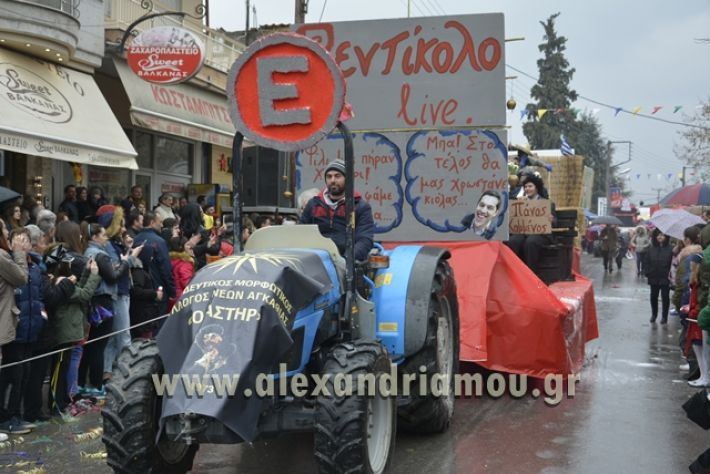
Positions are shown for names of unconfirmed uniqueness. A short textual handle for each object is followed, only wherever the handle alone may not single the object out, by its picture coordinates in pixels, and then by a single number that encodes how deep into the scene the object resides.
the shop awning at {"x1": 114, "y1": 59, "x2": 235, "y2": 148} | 14.31
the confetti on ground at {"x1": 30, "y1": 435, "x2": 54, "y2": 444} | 6.10
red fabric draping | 7.51
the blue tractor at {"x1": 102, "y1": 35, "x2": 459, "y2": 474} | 3.93
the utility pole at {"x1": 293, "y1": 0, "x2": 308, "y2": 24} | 16.55
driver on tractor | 5.35
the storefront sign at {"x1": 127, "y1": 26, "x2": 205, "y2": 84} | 12.87
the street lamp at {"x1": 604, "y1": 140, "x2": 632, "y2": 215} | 59.50
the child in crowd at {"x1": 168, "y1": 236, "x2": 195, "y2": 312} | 8.95
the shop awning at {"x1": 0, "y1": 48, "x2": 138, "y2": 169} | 10.88
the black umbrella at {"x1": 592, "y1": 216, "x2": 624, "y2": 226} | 29.06
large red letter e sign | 4.81
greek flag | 21.37
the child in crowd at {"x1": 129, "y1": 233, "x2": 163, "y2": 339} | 8.23
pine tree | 59.69
